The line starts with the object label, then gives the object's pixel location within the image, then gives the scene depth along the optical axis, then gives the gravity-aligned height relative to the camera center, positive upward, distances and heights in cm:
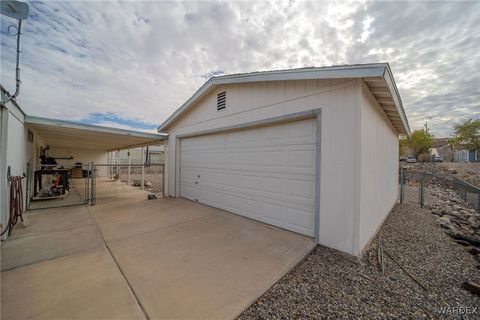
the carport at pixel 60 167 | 621 -15
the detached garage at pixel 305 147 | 324 +34
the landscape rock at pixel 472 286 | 251 -169
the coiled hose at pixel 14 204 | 382 -96
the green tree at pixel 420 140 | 2869 +364
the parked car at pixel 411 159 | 3037 +76
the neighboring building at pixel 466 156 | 2847 +149
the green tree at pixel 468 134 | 2386 +398
